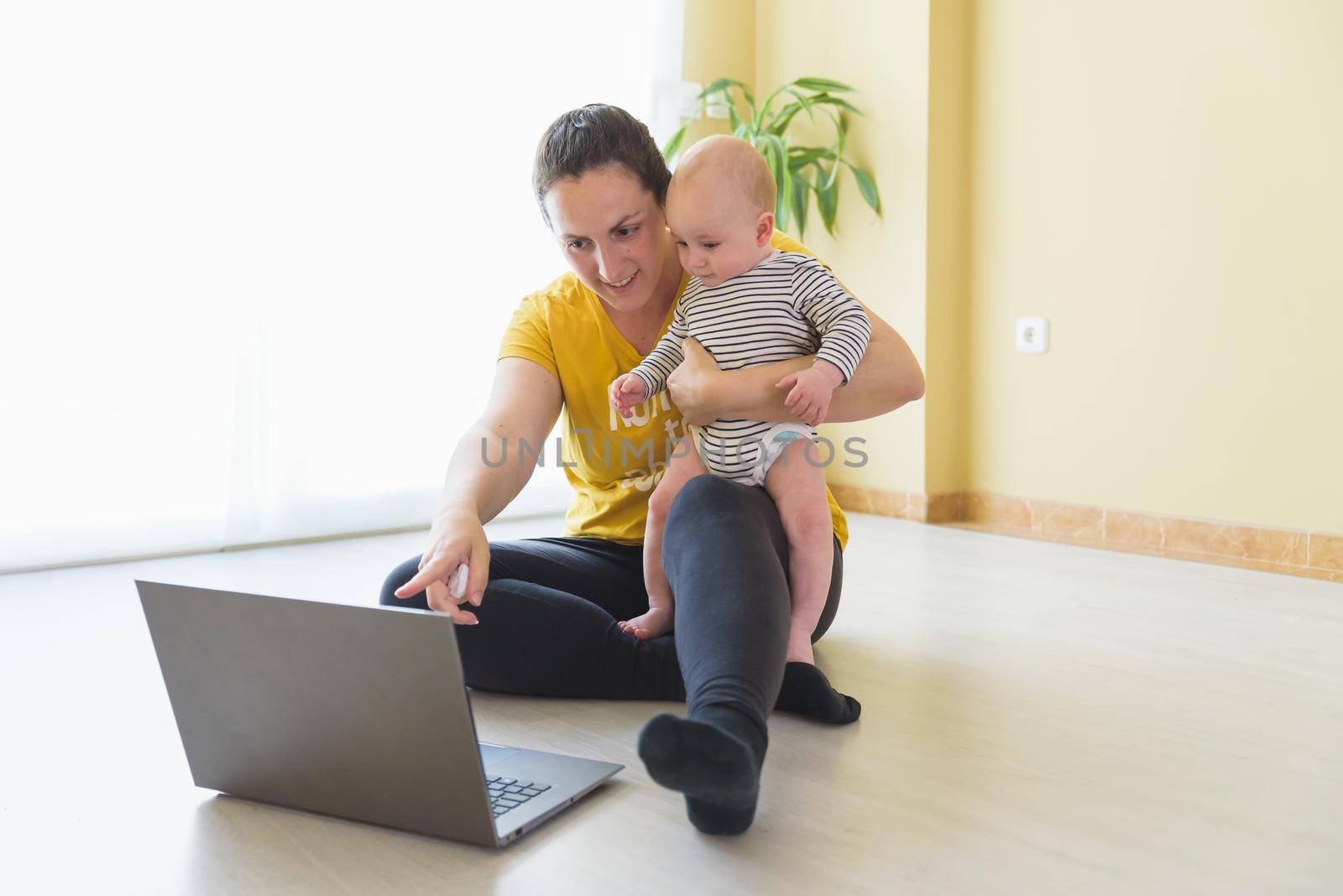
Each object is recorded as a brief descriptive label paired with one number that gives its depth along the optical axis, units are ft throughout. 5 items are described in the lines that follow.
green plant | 11.24
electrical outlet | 10.41
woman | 3.65
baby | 4.89
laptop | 3.33
